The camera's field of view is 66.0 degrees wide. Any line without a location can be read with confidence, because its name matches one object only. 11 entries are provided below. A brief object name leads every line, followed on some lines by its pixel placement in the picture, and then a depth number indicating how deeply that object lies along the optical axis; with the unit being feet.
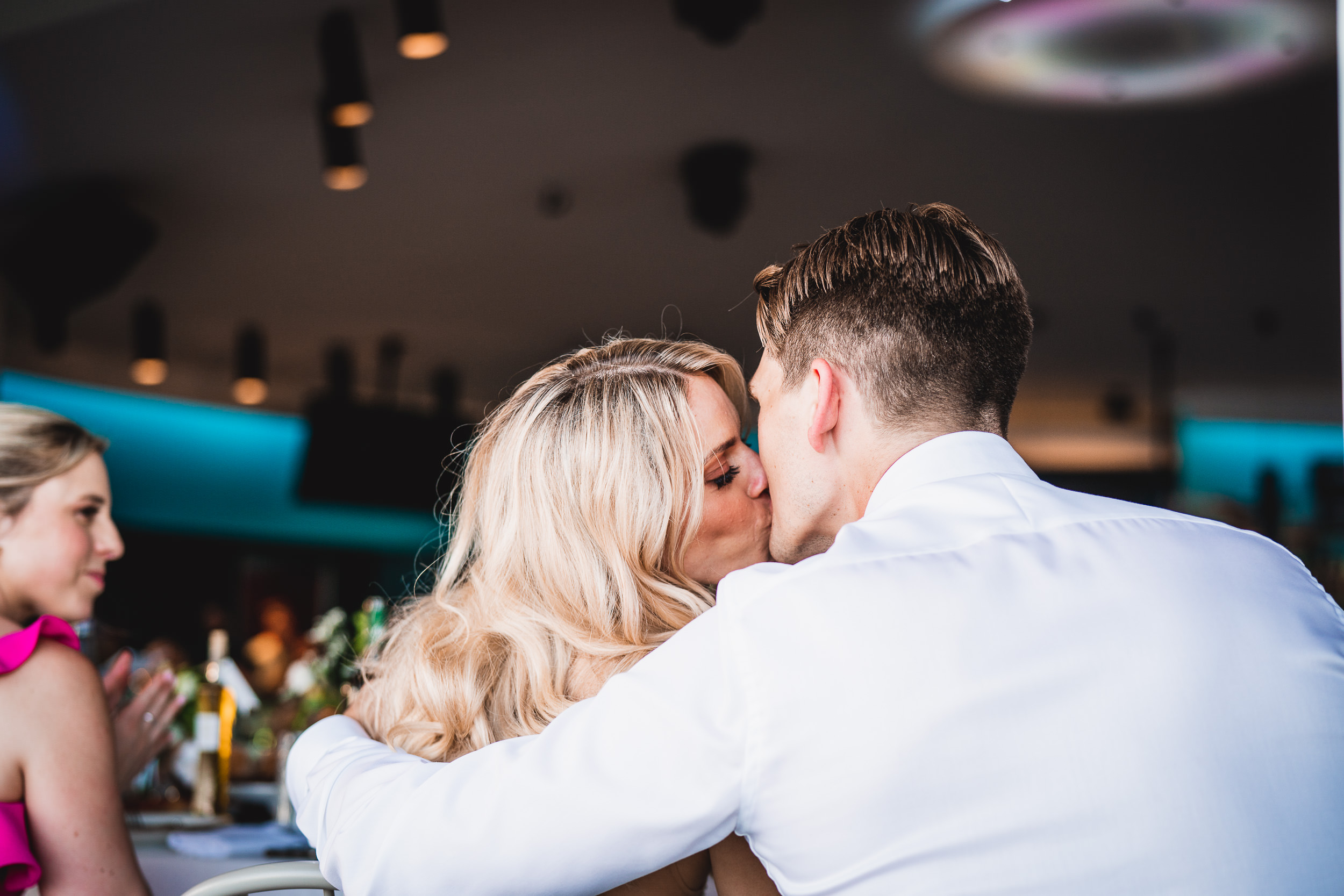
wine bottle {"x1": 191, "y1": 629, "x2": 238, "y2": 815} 8.39
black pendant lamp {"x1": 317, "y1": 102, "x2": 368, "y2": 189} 14.38
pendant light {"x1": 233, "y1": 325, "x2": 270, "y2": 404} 21.97
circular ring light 13.24
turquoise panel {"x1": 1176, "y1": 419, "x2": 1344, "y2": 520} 21.95
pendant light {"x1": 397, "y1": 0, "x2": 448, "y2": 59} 11.58
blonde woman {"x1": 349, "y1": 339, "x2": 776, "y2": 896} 4.88
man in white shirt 3.01
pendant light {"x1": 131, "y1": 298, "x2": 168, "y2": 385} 20.89
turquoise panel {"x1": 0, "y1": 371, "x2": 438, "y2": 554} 26.99
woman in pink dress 5.24
